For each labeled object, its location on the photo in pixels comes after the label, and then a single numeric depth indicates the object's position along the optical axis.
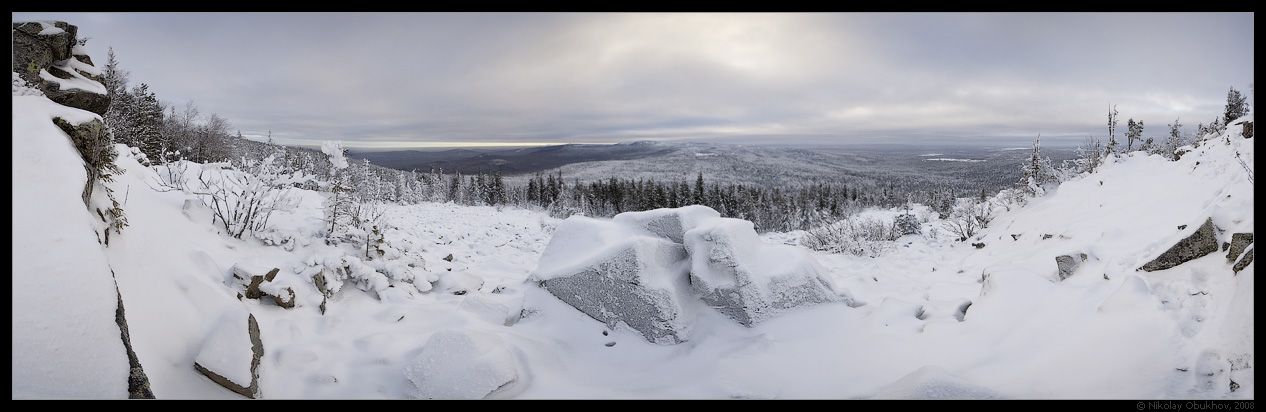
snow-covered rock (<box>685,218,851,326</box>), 4.72
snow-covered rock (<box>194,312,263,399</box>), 2.96
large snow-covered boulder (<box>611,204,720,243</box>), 5.67
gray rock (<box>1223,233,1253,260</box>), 3.05
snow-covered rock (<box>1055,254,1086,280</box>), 5.07
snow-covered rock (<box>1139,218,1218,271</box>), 3.51
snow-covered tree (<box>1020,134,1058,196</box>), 12.43
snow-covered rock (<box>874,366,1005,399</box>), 2.96
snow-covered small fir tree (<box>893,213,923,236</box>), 12.43
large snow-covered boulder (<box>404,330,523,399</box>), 3.43
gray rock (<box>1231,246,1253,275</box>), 2.85
